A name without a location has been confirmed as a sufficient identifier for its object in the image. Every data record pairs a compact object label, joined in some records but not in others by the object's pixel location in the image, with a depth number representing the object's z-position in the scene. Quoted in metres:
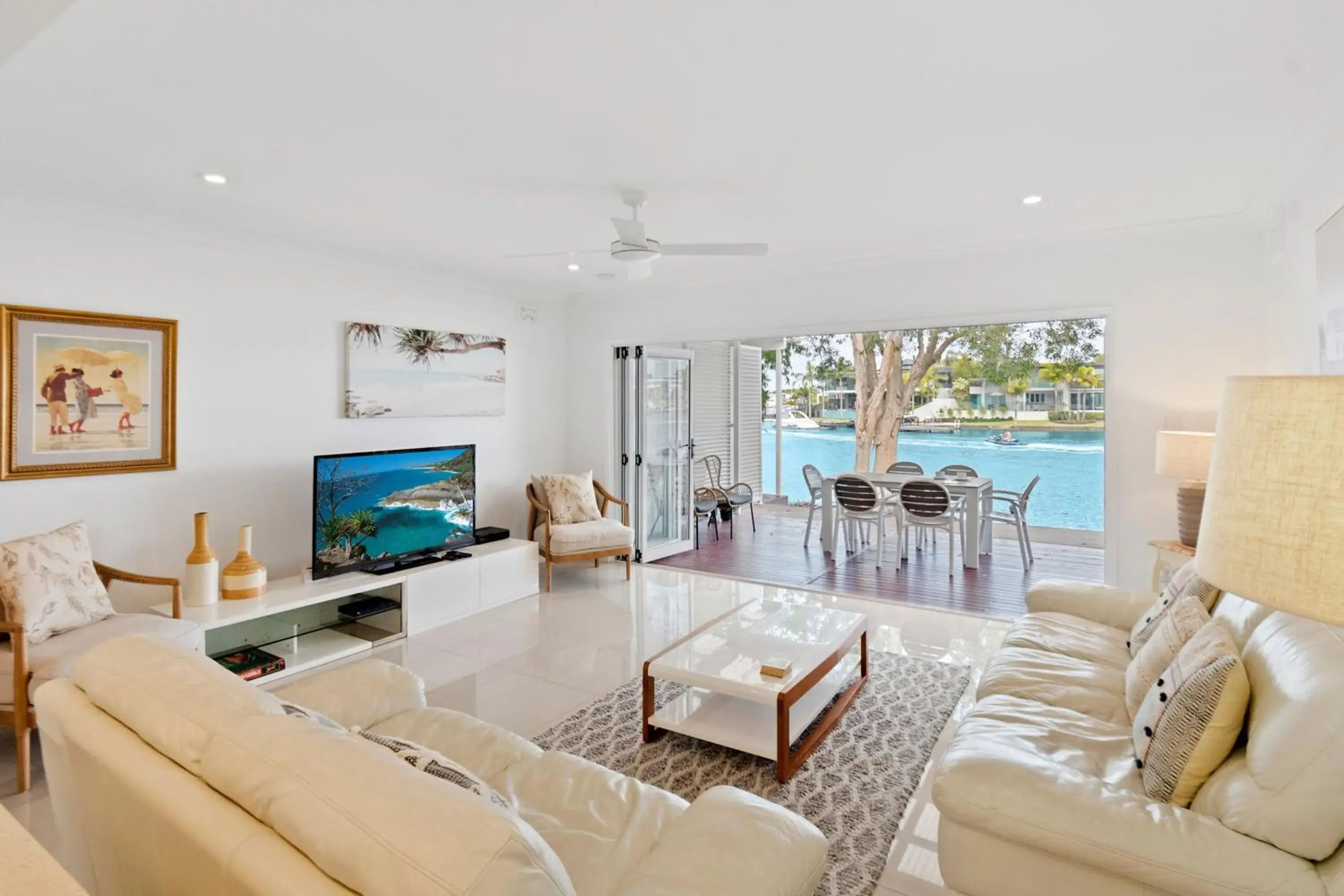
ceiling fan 3.31
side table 3.64
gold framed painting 3.31
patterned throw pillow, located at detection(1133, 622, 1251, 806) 1.63
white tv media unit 3.70
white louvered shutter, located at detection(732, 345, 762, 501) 9.23
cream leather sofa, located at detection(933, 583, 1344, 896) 1.40
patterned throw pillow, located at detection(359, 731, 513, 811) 1.28
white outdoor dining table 6.04
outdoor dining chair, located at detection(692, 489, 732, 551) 7.29
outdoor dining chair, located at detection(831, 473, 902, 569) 6.23
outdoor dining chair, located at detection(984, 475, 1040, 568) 6.11
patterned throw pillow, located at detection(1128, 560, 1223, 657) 2.44
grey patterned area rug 2.27
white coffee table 2.62
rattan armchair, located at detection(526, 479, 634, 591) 5.32
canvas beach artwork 4.75
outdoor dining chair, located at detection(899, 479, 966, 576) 5.87
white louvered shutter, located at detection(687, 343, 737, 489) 8.32
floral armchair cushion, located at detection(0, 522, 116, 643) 2.77
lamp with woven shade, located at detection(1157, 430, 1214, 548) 3.52
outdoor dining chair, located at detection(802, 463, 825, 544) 7.23
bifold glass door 6.26
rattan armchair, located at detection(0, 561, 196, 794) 2.54
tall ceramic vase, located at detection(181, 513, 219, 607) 3.60
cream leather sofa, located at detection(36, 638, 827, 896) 0.93
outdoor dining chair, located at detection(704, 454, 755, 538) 7.79
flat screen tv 4.12
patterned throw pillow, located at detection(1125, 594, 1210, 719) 2.16
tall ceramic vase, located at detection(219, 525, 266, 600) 3.74
